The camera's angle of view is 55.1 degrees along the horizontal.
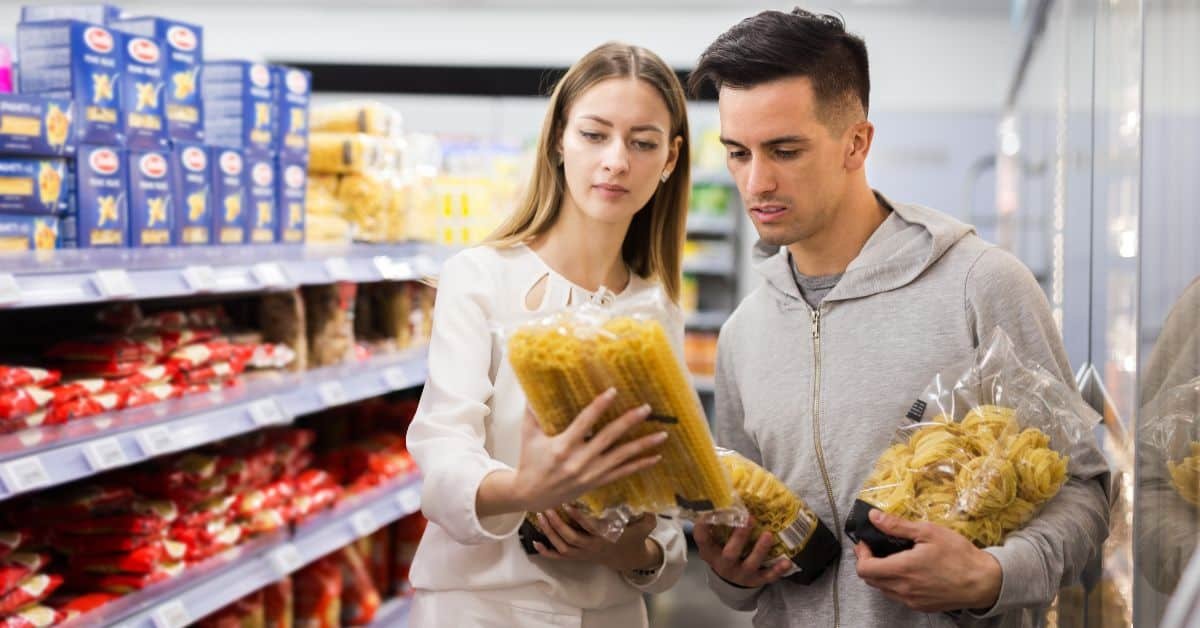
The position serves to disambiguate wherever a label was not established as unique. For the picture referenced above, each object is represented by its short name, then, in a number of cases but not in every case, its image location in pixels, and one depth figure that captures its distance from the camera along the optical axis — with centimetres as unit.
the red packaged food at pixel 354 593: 399
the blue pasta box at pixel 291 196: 343
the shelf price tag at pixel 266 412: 305
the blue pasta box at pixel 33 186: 246
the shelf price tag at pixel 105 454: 243
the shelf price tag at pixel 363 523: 371
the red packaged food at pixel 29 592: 246
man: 166
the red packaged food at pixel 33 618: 243
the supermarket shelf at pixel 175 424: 229
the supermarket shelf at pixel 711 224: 860
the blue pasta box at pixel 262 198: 329
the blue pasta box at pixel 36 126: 245
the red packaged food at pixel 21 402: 237
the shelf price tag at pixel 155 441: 261
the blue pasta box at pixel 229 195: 312
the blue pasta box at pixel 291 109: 342
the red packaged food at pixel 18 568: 247
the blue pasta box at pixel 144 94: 281
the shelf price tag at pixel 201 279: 275
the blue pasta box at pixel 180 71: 298
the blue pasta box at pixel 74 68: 266
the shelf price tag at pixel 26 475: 218
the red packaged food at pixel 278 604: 361
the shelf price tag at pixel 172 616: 274
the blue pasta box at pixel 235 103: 329
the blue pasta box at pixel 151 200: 281
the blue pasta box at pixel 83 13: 292
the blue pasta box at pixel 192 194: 297
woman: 172
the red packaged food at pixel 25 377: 243
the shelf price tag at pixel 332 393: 340
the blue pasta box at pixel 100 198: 265
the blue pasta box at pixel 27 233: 243
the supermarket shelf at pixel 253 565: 274
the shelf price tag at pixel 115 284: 246
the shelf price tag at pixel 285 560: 326
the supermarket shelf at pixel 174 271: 229
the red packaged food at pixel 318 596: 378
